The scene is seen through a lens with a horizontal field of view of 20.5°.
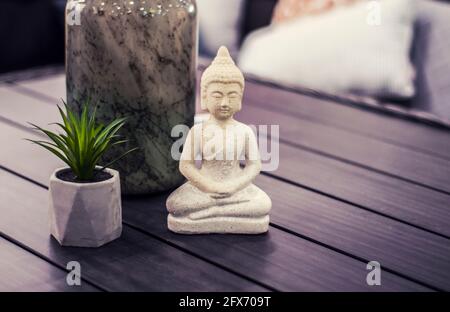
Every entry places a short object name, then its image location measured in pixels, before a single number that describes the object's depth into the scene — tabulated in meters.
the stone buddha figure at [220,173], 1.10
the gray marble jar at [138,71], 1.14
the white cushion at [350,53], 1.64
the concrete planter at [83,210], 1.06
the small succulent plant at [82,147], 1.07
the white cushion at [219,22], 2.04
